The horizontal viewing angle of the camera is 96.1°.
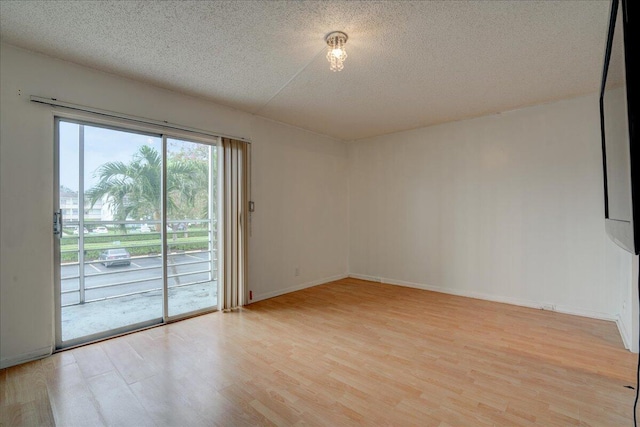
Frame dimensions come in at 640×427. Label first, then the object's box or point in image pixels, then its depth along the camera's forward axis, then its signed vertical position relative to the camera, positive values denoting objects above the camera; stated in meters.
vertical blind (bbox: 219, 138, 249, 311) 3.85 -0.06
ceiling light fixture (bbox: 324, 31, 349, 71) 2.34 +1.45
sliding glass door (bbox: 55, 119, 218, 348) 2.99 -0.06
